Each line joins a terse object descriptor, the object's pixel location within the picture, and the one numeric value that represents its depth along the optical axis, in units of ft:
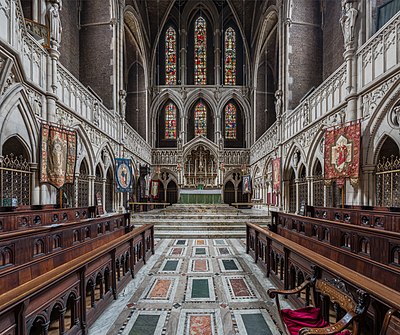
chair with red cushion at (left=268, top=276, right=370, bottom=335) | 5.89
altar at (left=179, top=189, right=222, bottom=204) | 61.52
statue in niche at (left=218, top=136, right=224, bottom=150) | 74.90
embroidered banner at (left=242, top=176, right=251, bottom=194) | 67.62
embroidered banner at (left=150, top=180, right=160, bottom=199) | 66.59
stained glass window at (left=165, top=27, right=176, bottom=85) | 80.53
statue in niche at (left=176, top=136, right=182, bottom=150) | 74.64
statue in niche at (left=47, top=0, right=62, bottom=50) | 26.84
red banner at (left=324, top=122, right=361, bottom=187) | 24.59
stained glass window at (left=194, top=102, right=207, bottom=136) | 81.10
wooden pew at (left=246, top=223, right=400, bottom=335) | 6.45
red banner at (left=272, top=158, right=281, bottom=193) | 47.42
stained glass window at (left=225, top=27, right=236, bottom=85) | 80.89
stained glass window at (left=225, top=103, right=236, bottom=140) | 81.15
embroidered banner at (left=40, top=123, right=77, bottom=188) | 24.80
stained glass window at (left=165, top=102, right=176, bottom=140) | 81.05
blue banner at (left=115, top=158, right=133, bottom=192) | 43.65
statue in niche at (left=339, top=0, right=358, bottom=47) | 26.18
